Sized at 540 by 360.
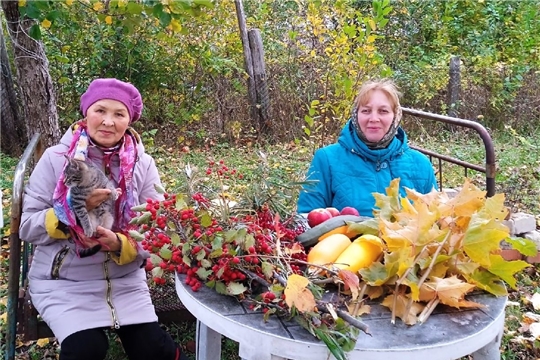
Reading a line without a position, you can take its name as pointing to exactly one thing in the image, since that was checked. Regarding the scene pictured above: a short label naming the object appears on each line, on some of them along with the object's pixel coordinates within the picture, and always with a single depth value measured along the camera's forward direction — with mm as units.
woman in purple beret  2111
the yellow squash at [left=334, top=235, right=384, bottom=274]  1622
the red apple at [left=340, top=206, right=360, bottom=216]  2090
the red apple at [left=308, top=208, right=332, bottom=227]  1989
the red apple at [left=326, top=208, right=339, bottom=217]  2075
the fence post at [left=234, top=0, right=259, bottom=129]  7012
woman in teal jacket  2725
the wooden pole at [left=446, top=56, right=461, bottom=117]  7992
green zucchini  1831
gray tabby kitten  2008
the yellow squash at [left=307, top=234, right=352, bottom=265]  1682
